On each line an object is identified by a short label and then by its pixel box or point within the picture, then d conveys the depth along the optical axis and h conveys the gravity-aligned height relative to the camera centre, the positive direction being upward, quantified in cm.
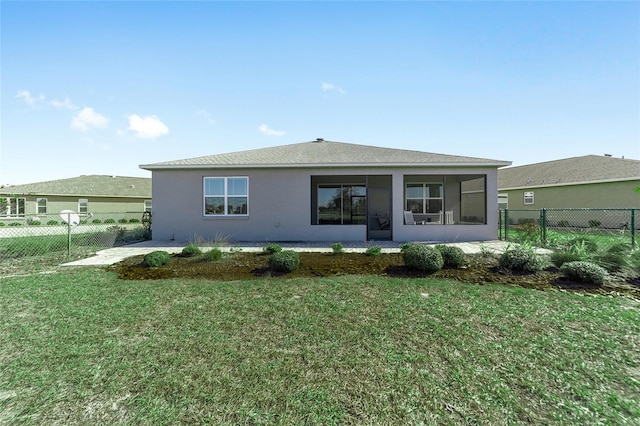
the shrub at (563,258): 605 -103
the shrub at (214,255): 718 -112
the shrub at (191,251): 770 -109
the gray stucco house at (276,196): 1098 +68
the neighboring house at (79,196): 2358 +151
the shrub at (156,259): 674 -116
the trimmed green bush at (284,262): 605 -110
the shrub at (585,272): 511 -115
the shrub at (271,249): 794 -107
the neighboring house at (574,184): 1619 +185
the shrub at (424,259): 584 -102
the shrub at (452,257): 616 -101
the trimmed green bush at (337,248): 811 -107
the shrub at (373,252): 767 -112
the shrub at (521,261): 591 -107
